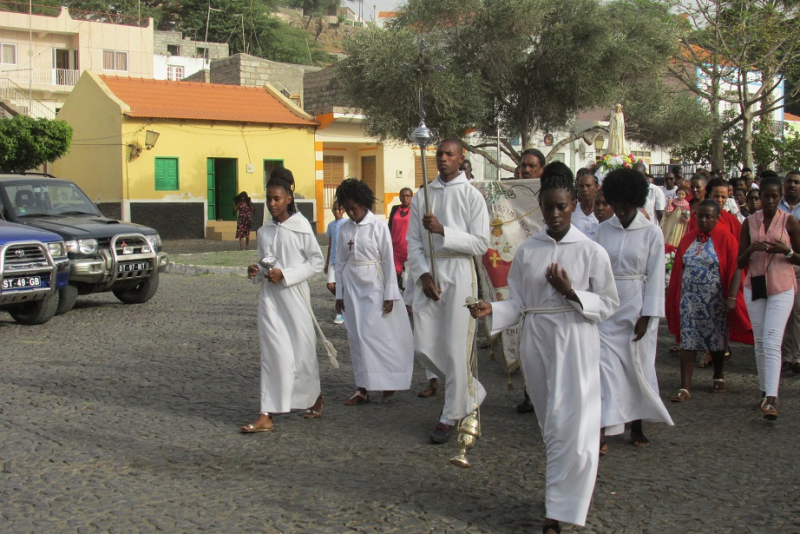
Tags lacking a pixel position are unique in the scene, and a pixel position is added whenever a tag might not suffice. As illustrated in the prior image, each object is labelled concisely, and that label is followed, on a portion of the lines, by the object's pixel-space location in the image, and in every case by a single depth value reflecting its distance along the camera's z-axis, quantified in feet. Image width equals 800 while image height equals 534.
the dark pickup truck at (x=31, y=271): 35.88
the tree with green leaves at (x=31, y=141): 92.02
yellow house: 92.27
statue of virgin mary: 43.93
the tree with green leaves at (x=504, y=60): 80.84
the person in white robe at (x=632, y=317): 18.75
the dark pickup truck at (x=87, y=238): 40.45
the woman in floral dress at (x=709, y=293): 24.89
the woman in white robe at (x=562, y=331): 13.82
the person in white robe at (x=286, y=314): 20.95
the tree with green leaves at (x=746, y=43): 72.79
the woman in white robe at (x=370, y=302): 23.61
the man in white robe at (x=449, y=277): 19.83
